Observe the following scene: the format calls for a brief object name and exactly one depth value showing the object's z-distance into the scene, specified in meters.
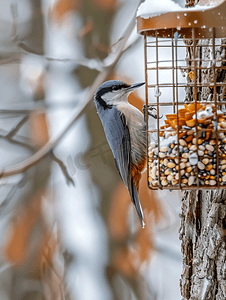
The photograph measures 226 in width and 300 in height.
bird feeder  2.97
